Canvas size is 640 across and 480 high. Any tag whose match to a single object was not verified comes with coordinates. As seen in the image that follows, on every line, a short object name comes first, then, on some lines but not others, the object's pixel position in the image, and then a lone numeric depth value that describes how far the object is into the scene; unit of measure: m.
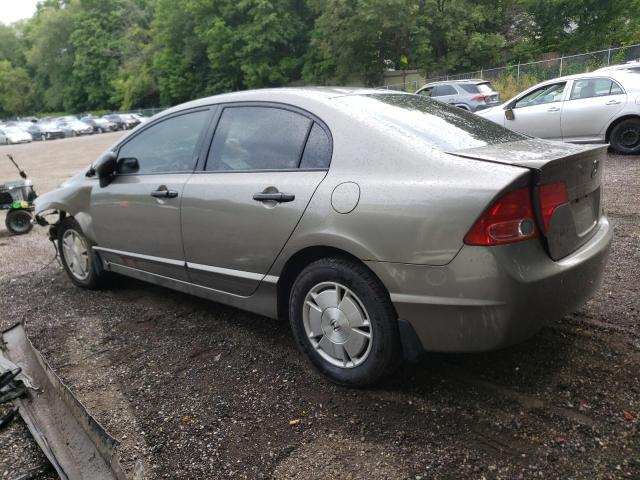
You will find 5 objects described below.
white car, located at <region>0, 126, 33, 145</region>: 42.31
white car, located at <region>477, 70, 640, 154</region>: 9.57
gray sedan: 2.42
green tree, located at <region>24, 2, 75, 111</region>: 78.31
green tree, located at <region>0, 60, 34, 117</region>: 85.31
